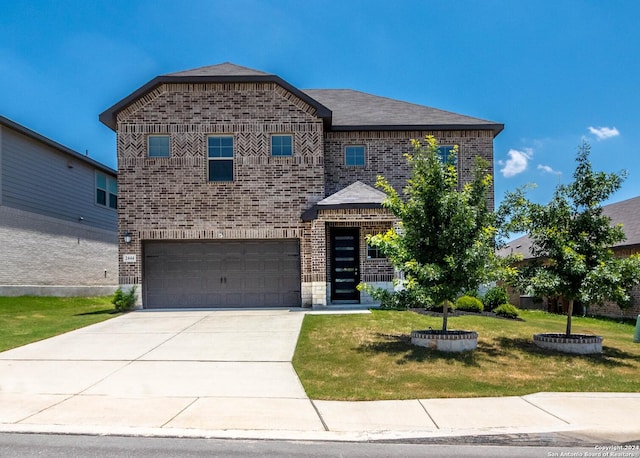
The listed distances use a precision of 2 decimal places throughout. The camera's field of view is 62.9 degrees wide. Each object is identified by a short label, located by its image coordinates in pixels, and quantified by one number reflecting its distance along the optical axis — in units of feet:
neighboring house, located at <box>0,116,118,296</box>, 65.77
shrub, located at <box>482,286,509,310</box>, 53.16
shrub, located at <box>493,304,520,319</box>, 51.78
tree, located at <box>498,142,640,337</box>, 34.30
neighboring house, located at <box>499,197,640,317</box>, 63.67
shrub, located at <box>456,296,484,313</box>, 53.46
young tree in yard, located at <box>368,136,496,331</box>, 34.17
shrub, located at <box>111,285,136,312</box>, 56.39
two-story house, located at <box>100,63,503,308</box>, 58.34
